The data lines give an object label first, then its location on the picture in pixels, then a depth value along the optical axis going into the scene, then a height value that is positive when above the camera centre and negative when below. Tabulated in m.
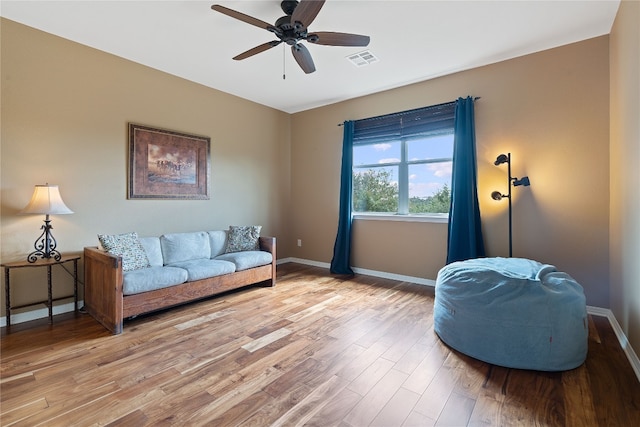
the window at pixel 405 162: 3.92 +0.75
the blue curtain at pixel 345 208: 4.64 +0.08
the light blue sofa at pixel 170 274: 2.63 -0.65
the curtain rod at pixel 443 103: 3.59 +1.44
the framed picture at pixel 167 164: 3.56 +0.64
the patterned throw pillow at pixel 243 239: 4.08 -0.37
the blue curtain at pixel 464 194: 3.51 +0.23
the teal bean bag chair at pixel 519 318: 1.98 -0.75
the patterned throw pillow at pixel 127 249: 2.91 -0.38
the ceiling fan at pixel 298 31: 2.10 +1.47
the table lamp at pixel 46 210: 2.66 +0.02
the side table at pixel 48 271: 2.59 -0.56
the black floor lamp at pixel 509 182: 3.21 +0.35
